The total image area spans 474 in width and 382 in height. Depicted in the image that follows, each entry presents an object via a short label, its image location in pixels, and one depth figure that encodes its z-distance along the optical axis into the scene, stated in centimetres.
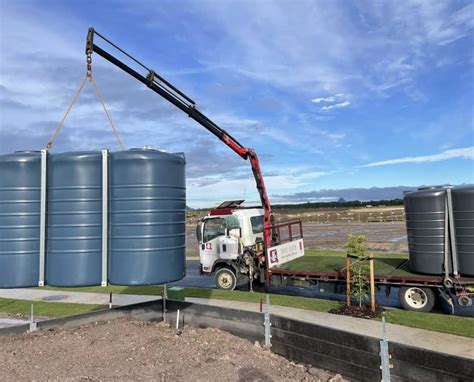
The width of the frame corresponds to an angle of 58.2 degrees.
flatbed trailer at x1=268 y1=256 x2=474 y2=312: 924
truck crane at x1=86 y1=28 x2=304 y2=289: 1293
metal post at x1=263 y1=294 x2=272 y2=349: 737
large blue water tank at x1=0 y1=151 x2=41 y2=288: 591
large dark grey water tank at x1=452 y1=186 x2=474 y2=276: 911
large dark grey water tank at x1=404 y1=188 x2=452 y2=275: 959
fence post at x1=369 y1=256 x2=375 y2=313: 947
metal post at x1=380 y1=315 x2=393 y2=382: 568
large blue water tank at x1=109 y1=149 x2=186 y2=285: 600
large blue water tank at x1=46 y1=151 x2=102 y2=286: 596
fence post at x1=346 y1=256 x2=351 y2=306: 987
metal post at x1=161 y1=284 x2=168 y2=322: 884
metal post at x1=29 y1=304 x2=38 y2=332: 800
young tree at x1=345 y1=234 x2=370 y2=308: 970
